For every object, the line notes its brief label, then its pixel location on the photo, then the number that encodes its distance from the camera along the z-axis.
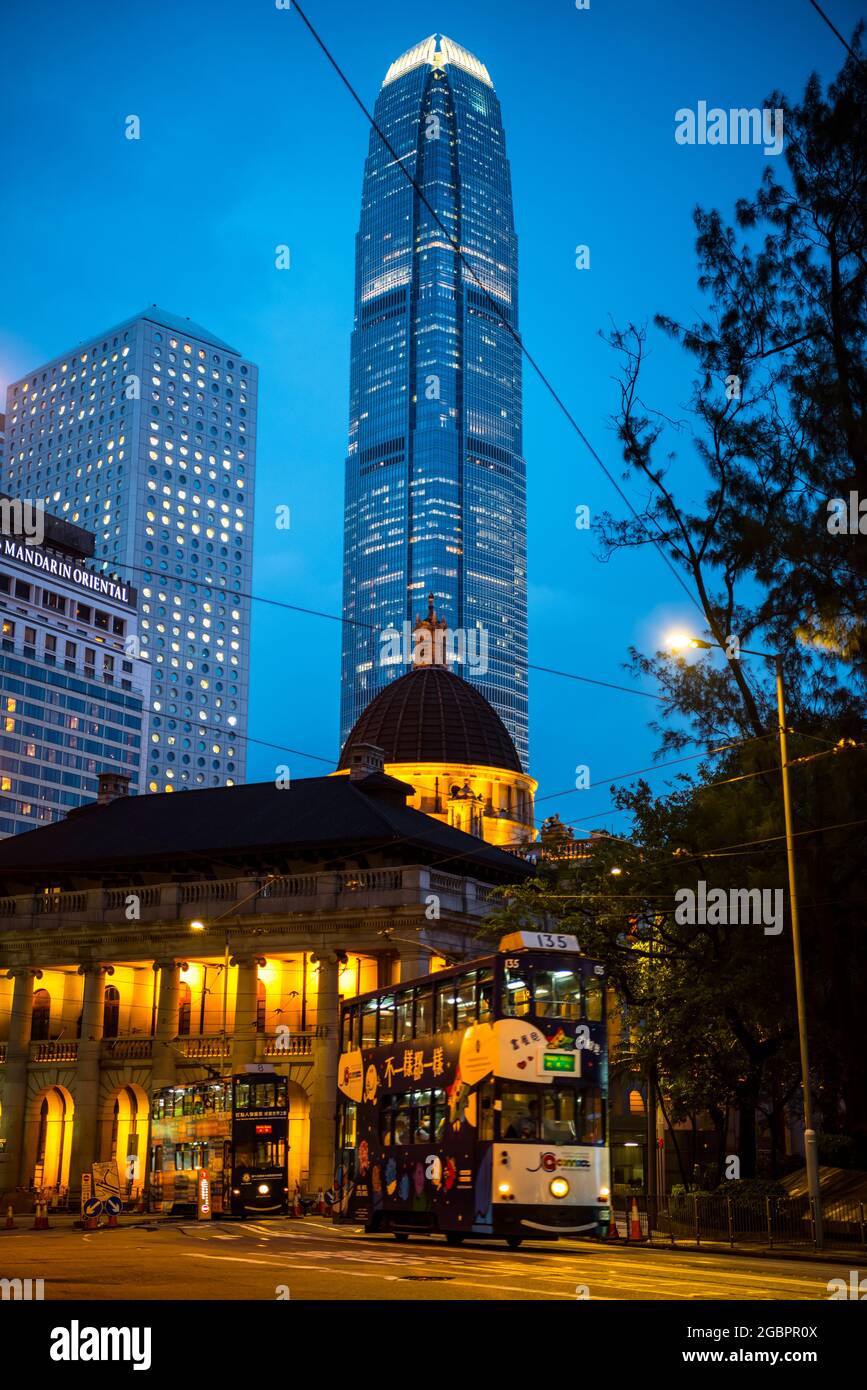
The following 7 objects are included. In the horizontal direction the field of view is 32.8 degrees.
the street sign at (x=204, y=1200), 44.66
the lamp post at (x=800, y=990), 32.66
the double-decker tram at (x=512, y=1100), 28.22
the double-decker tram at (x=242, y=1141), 45.69
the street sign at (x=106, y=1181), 43.78
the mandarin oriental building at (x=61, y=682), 165.00
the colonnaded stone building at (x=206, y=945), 60.00
